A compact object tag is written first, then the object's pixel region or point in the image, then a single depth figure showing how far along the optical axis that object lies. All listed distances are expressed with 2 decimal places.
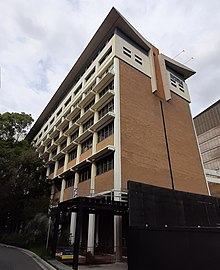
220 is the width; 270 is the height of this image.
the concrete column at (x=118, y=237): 16.12
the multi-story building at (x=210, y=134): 59.00
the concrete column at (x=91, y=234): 18.10
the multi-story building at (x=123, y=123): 21.09
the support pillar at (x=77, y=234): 11.32
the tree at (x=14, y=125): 30.62
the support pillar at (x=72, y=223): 22.47
